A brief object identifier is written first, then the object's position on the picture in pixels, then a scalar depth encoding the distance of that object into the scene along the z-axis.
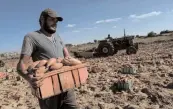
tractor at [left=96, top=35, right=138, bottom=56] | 17.19
